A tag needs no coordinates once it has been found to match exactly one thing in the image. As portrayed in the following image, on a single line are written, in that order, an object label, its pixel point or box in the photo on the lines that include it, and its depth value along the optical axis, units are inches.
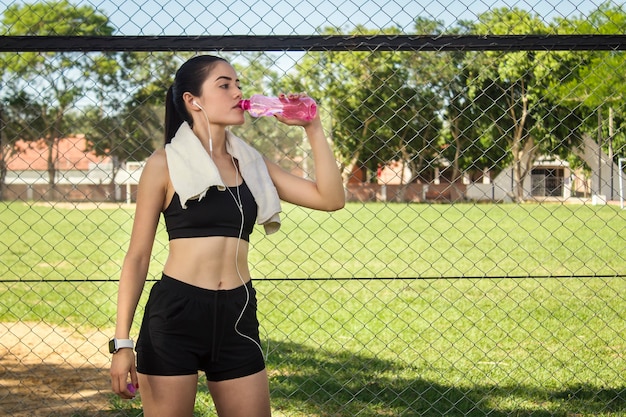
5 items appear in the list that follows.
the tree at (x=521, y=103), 1400.6
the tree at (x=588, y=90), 1243.2
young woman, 110.1
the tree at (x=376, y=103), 1219.9
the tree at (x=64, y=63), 1215.9
